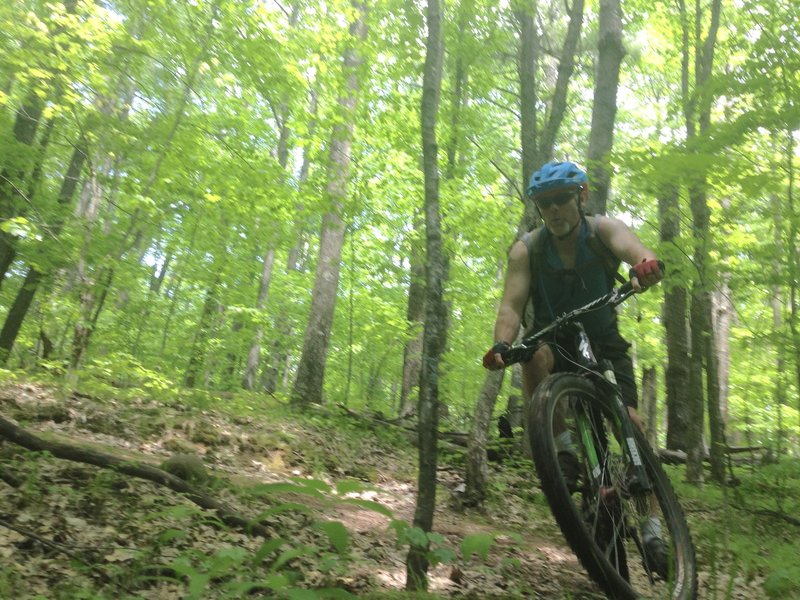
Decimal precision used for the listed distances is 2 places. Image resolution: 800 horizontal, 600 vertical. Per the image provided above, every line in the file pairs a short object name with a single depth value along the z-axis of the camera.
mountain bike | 2.51
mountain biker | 3.23
